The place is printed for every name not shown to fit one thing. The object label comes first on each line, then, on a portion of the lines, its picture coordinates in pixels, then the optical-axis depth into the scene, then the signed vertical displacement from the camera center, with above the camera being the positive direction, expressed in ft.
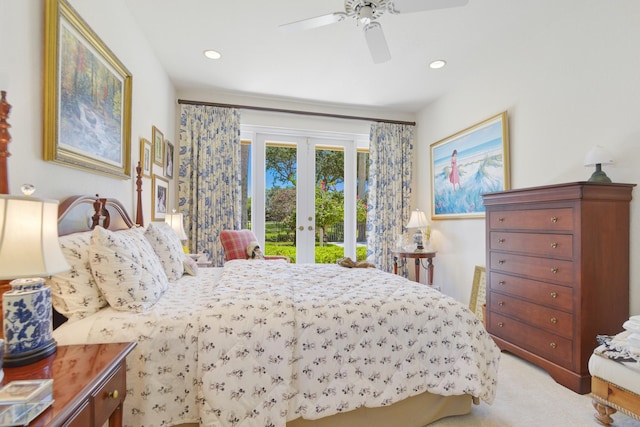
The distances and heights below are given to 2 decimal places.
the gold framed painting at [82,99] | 4.93 +2.37
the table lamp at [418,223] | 13.53 -0.30
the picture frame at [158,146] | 10.12 +2.51
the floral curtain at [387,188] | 15.39 +1.48
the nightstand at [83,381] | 2.51 -1.60
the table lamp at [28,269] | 2.77 -0.50
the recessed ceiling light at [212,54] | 10.16 +5.63
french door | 14.73 +1.41
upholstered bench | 5.10 -3.08
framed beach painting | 10.26 +1.91
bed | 4.32 -2.03
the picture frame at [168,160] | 11.60 +2.31
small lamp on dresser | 6.84 +1.30
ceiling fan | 6.15 +4.39
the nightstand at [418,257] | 12.92 -1.77
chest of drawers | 6.46 -1.29
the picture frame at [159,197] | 10.18 +0.71
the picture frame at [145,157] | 9.09 +1.88
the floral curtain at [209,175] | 13.01 +1.87
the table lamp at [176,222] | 10.50 -0.19
